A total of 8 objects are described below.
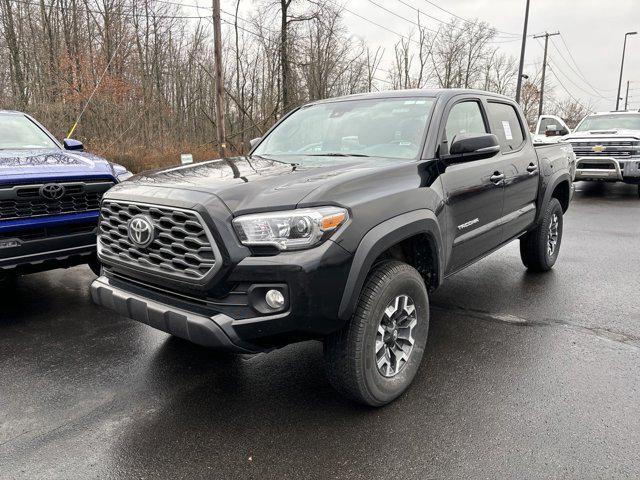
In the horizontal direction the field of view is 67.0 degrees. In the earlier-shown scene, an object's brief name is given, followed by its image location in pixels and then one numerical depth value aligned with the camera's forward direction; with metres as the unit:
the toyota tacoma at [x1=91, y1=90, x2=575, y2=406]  2.38
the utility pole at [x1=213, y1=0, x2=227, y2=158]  14.01
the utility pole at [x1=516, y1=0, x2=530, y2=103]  23.94
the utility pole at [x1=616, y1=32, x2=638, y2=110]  43.66
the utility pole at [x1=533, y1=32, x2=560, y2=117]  44.06
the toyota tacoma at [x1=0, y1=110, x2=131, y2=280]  3.84
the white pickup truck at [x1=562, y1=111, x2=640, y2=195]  11.36
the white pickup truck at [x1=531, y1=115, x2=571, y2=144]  14.27
